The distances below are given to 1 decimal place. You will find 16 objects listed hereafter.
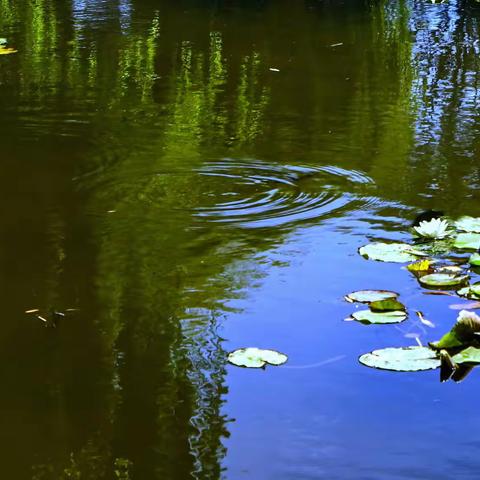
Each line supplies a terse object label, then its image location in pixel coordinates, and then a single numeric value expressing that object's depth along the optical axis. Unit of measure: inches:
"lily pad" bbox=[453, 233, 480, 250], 294.5
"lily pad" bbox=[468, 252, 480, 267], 278.7
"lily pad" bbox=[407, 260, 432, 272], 277.9
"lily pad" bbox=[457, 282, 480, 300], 260.8
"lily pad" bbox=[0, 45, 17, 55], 611.5
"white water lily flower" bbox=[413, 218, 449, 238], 297.3
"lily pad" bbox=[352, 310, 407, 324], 246.1
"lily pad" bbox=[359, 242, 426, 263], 285.7
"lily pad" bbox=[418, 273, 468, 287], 267.9
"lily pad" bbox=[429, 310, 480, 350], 228.8
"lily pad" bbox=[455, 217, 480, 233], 307.9
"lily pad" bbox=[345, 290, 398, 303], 256.4
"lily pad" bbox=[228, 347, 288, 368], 225.8
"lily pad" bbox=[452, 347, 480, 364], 228.2
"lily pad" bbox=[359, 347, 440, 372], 224.1
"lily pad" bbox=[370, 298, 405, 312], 250.5
